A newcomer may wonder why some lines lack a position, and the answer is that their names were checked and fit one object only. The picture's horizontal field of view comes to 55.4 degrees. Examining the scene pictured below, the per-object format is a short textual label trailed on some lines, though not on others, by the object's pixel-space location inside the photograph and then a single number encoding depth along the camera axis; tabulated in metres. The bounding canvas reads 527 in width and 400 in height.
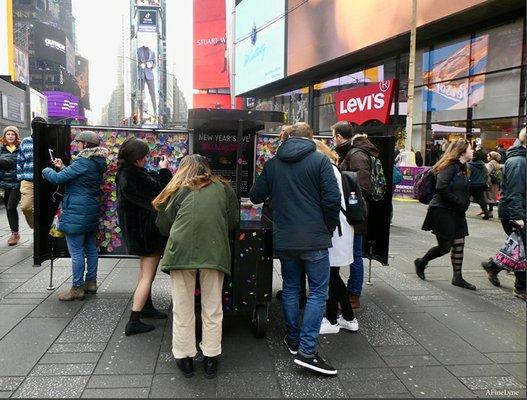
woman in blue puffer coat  4.86
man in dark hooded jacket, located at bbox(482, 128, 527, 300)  5.27
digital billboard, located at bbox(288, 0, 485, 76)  15.58
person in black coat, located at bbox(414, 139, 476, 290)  5.68
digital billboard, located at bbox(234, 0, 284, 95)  28.01
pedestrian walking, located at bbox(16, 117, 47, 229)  7.18
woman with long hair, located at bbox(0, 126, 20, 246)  7.89
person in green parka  3.43
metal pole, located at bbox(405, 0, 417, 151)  14.96
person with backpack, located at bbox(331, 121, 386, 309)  4.64
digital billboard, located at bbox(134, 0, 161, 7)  107.56
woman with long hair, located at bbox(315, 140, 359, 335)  4.05
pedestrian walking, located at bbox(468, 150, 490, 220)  10.63
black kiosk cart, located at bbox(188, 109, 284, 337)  4.09
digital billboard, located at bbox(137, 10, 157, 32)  105.50
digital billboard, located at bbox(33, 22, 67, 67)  85.76
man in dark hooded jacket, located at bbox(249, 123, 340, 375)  3.54
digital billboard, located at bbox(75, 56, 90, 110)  111.17
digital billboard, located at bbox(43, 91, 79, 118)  82.56
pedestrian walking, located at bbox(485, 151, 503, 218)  12.57
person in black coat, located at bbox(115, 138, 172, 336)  4.20
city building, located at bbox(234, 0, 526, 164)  14.60
